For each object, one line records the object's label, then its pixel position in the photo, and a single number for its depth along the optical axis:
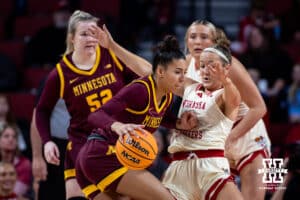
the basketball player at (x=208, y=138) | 11.00
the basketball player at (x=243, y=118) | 11.93
